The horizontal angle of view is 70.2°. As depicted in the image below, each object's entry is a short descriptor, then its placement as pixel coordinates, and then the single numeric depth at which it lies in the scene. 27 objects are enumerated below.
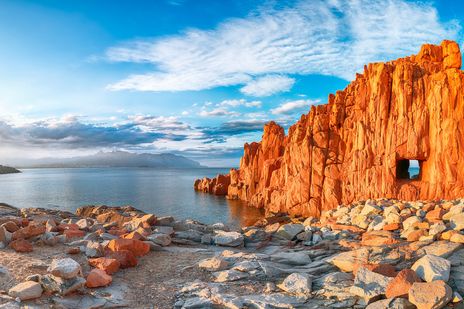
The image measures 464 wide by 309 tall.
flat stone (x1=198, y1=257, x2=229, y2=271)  12.36
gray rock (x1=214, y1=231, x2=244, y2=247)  17.41
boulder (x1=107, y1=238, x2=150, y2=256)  13.57
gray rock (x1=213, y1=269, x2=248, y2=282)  11.20
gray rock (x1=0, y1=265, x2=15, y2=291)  10.23
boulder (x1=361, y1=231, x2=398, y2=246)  14.70
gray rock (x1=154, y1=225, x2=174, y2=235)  17.75
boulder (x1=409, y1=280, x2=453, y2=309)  8.08
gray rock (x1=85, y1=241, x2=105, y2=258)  13.11
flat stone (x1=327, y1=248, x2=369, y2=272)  11.62
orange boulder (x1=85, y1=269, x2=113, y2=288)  10.40
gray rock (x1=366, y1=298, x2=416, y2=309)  8.27
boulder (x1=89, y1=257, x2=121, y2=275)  11.80
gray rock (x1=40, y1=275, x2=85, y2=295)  9.61
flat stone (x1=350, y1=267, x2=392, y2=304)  9.03
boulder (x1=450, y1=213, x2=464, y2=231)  14.40
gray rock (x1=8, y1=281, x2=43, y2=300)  9.11
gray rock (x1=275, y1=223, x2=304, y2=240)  18.55
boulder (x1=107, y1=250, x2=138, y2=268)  12.66
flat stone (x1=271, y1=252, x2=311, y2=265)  13.18
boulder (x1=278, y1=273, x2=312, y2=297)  9.86
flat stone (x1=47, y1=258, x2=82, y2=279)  9.76
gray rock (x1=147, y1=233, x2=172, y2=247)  15.87
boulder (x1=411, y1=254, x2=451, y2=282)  9.25
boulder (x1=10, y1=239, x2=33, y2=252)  13.79
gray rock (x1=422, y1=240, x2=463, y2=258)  11.78
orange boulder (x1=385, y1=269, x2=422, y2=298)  8.70
